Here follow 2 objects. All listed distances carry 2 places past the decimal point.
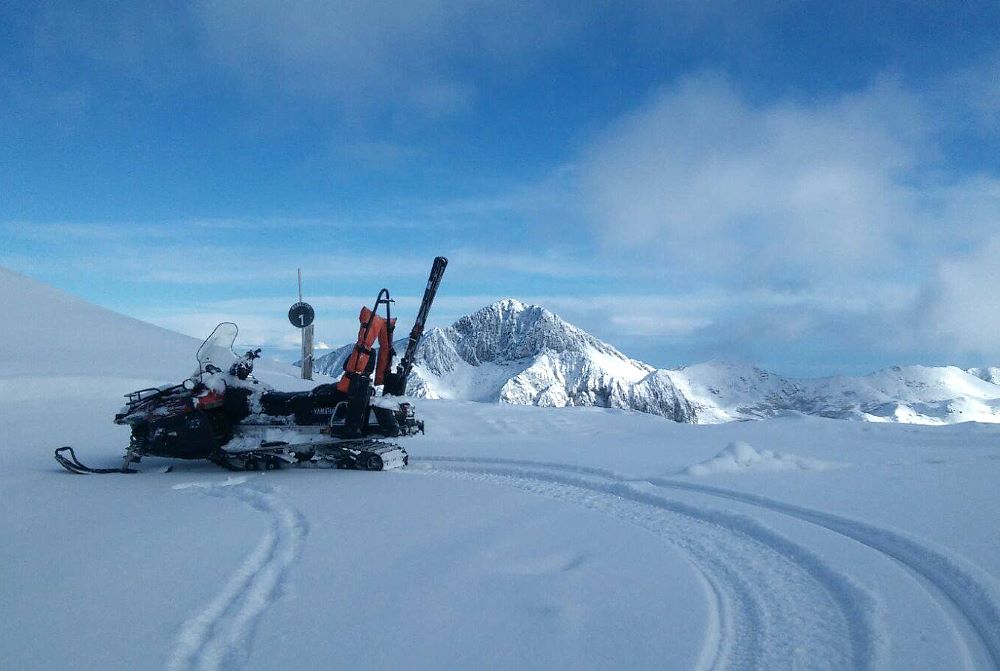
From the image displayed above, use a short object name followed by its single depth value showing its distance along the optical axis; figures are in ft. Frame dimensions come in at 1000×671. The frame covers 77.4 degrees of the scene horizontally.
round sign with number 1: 54.19
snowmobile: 30.83
